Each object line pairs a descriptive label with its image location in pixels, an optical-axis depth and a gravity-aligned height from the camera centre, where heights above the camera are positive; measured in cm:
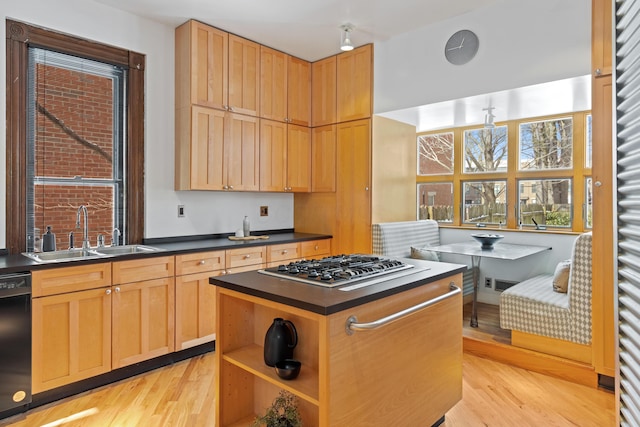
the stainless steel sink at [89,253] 272 -30
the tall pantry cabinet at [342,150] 400 +68
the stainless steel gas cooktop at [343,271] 178 -29
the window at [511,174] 389 +43
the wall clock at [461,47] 329 +142
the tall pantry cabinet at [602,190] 253 +15
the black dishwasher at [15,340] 221 -73
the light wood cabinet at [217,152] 343 +56
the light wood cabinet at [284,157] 402 +60
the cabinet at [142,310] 272 -71
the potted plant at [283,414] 164 -86
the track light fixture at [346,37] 339 +162
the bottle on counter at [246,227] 394 -14
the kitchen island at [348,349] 147 -62
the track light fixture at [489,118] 369 +89
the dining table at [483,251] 337 -35
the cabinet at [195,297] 305 -68
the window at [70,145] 276 +54
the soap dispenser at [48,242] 284 -21
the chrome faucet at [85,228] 302 -12
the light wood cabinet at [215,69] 341 +132
